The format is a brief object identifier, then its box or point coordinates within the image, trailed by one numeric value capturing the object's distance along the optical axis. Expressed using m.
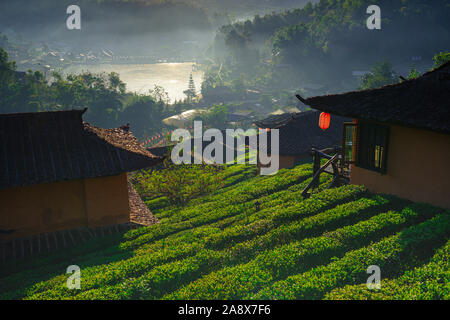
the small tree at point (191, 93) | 107.96
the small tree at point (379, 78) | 73.14
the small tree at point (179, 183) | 22.69
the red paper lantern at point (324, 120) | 16.23
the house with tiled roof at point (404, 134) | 10.15
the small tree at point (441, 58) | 44.47
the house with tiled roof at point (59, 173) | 13.23
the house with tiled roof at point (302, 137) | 26.27
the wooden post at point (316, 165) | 15.25
